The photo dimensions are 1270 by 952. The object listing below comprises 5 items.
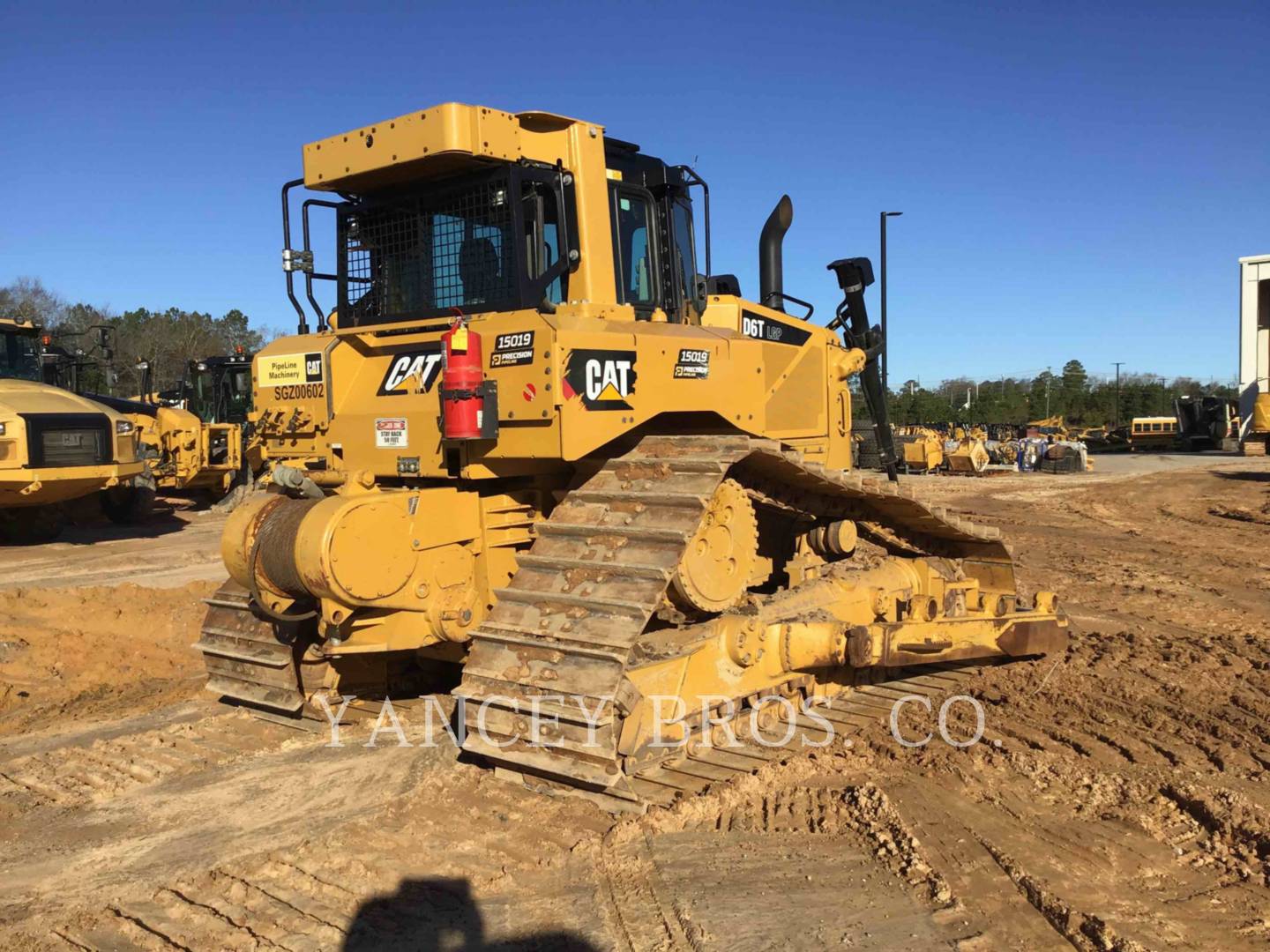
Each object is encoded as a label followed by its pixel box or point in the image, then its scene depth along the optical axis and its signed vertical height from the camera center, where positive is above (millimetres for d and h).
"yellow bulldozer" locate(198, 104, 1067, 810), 4422 -339
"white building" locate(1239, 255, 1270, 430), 34375 +2977
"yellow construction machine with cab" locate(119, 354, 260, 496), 17203 +257
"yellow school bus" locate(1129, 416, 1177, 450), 42250 -518
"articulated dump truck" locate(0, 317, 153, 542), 12797 -39
